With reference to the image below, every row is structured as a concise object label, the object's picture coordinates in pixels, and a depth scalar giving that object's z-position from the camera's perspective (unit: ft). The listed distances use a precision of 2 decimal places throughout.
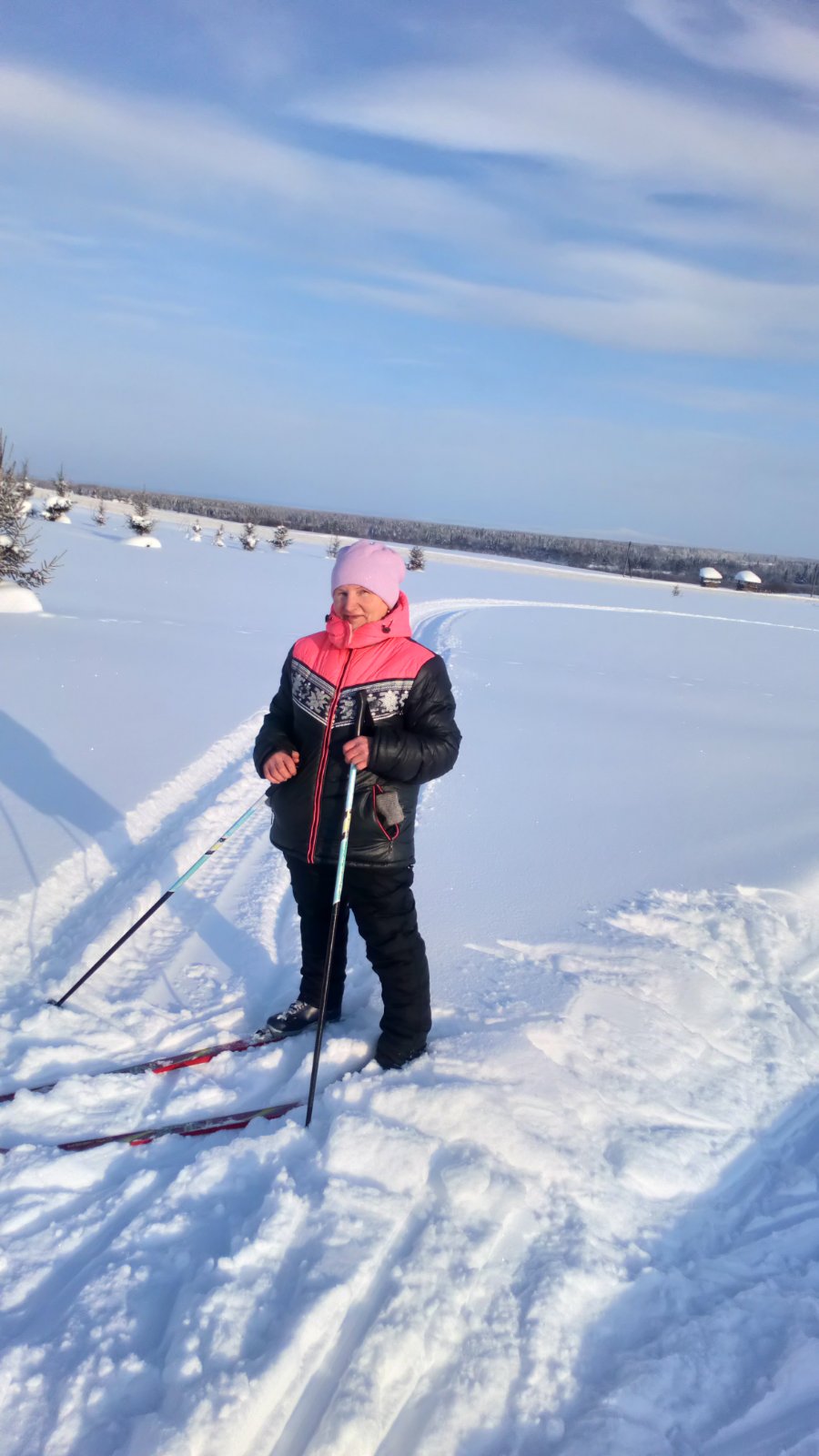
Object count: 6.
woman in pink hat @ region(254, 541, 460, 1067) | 9.10
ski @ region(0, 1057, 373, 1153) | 8.37
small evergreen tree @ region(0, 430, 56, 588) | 42.70
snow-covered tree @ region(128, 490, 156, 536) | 101.91
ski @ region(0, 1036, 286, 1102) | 9.53
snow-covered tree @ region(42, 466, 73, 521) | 107.14
